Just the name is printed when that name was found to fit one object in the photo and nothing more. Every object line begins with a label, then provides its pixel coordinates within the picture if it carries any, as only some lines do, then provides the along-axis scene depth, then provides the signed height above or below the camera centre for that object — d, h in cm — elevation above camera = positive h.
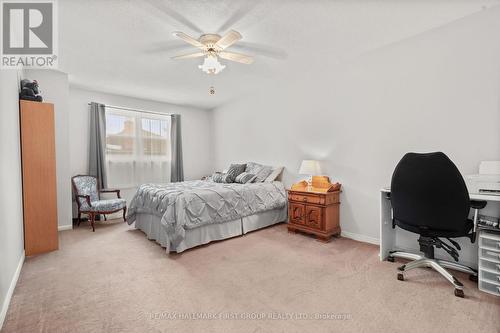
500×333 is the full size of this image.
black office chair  187 -39
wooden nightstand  320 -76
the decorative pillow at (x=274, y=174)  421 -26
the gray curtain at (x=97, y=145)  445 +33
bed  285 -70
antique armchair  378 -67
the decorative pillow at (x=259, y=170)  426 -18
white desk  228 -91
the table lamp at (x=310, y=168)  353 -12
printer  196 -18
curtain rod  471 +112
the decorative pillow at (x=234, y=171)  441 -20
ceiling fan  236 +124
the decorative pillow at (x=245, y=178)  416 -31
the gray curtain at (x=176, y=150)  553 +27
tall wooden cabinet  275 -17
